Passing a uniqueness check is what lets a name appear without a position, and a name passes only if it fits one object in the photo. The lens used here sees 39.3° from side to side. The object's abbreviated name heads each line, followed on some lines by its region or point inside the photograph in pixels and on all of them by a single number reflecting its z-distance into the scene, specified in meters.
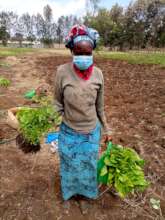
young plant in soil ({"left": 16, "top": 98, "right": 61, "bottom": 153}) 1.97
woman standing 1.53
